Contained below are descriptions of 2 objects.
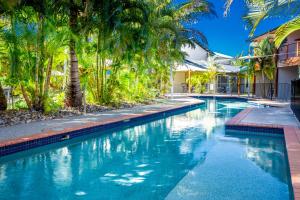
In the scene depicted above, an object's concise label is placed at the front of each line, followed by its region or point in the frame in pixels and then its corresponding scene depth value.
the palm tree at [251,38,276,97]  19.59
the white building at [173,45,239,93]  28.64
